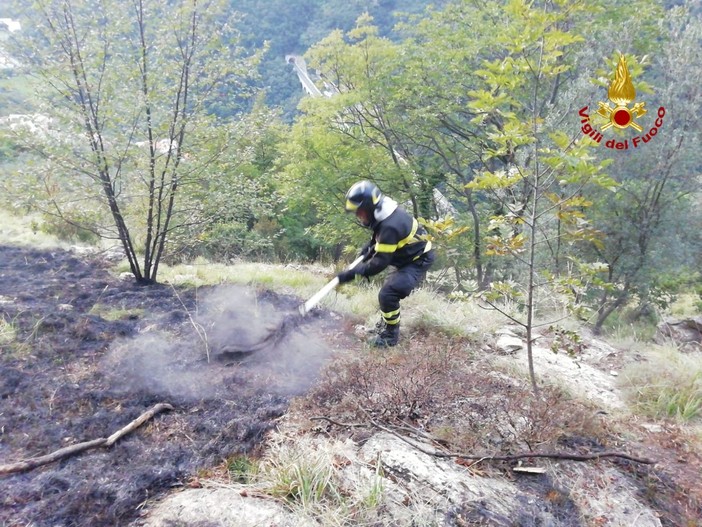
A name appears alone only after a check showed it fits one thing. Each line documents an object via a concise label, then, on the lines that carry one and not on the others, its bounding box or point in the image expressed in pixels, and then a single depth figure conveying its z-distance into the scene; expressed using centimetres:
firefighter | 407
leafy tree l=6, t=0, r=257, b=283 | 564
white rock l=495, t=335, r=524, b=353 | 483
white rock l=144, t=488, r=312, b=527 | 230
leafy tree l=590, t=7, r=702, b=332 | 844
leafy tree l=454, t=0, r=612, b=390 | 266
